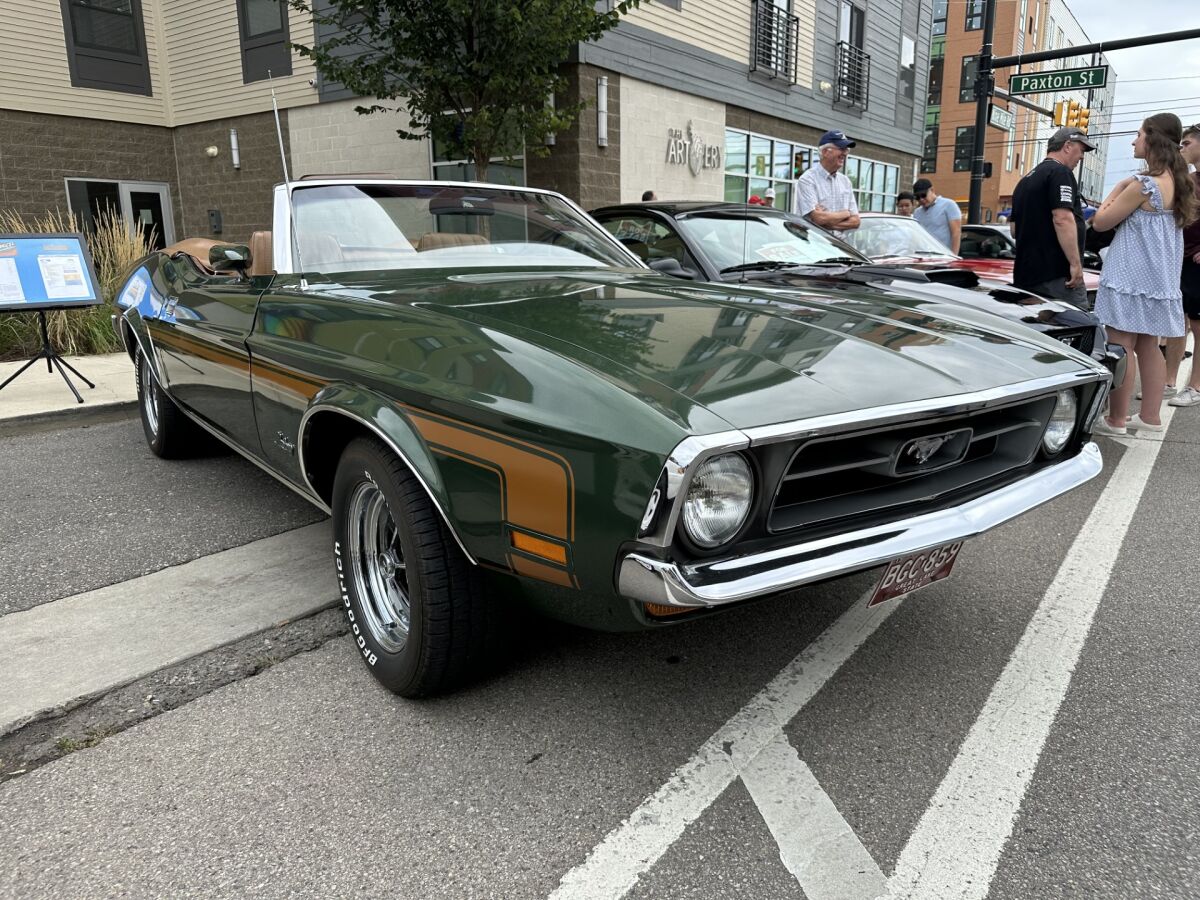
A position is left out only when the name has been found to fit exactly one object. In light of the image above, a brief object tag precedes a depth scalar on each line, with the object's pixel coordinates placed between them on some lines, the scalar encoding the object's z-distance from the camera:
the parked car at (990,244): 10.19
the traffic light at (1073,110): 18.81
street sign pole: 14.11
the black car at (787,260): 4.55
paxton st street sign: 14.02
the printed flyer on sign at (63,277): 6.09
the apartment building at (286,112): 11.66
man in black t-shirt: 5.48
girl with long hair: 5.06
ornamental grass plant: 8.16
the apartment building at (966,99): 39.69
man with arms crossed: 6.67
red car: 6.51
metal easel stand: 6.12
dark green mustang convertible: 1.75
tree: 7.32
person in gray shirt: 8.84
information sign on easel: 5.94
